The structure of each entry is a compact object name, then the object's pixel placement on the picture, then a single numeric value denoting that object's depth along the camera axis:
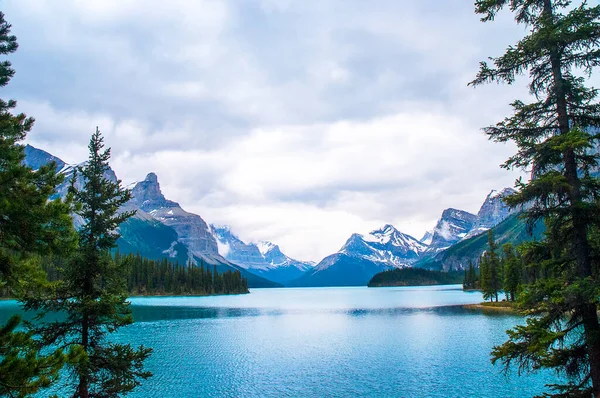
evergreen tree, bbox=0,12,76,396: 9.84
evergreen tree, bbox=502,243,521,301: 105.56
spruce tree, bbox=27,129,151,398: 21.95
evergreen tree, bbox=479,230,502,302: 117.00
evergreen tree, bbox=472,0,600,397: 15.35
